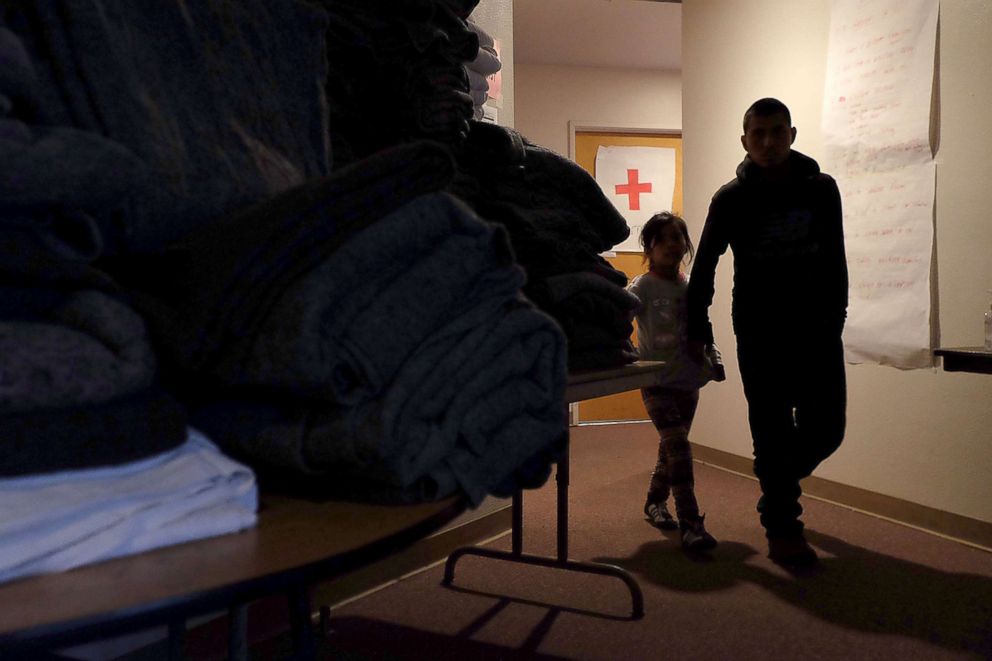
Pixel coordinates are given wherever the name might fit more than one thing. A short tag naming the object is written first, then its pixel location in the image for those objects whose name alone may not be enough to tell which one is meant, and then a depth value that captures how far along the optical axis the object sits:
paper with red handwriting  2.56
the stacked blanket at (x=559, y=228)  1.05
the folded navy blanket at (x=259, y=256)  0.47
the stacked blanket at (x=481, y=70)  1.23
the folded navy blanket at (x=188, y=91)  0.56
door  5.22
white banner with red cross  5.25
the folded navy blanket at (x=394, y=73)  0.90
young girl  2.58
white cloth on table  0.37
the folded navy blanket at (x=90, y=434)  0.38
